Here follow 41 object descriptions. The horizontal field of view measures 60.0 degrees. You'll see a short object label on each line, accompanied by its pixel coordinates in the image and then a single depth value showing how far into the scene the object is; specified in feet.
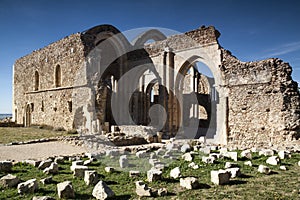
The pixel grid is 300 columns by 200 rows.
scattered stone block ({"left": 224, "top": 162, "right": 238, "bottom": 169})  19.29
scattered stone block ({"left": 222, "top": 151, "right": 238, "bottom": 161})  23.06
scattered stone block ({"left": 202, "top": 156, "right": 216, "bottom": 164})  21.24
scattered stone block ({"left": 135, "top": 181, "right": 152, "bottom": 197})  13.53
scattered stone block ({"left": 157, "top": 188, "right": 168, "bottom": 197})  13.60
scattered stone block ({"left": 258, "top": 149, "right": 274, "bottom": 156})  24.90
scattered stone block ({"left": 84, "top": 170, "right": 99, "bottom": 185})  15.65
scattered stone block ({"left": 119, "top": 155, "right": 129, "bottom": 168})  21.37
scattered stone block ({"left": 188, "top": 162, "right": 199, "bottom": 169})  19.76
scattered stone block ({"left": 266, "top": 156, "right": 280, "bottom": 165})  20.66
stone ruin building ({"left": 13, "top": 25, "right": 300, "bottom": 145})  36.37
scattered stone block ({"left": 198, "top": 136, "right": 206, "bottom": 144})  42.13
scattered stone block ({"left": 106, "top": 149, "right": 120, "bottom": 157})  26.96
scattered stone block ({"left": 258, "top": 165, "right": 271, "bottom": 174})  17.79
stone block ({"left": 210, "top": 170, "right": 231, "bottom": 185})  15.33
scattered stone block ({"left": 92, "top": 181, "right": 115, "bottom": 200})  13.07
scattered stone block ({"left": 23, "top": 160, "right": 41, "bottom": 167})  21.51
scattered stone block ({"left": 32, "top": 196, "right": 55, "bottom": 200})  11.94
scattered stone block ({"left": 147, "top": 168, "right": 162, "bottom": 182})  16.40
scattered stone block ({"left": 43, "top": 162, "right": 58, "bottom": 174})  18.69
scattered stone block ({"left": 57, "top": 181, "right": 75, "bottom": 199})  13.19
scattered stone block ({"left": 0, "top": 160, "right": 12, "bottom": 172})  19.59
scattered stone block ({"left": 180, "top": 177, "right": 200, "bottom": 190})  14.71
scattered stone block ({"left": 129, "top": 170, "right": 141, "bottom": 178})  17.60
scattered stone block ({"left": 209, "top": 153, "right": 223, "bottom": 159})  23.06
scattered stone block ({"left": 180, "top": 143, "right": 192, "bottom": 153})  30.14
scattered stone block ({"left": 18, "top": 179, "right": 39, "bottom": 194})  13.82
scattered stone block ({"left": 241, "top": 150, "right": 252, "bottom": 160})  23.67
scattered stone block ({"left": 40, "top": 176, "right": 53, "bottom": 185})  15.80
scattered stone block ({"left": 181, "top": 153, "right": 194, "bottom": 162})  23.25
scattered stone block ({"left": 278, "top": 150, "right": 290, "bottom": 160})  23.13
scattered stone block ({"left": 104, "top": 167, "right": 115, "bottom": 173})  19.17
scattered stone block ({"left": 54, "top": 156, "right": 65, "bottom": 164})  23.11
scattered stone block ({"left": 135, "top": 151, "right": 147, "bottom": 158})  26.84
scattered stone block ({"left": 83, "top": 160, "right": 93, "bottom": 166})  21.77
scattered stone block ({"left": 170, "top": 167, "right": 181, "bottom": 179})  17.13
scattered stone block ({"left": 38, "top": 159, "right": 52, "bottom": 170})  20.34
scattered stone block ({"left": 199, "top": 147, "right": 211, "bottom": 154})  27.89
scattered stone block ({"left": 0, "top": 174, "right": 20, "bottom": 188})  15.02
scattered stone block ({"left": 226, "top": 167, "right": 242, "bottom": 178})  16.92
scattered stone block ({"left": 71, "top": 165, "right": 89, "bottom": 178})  17.43
